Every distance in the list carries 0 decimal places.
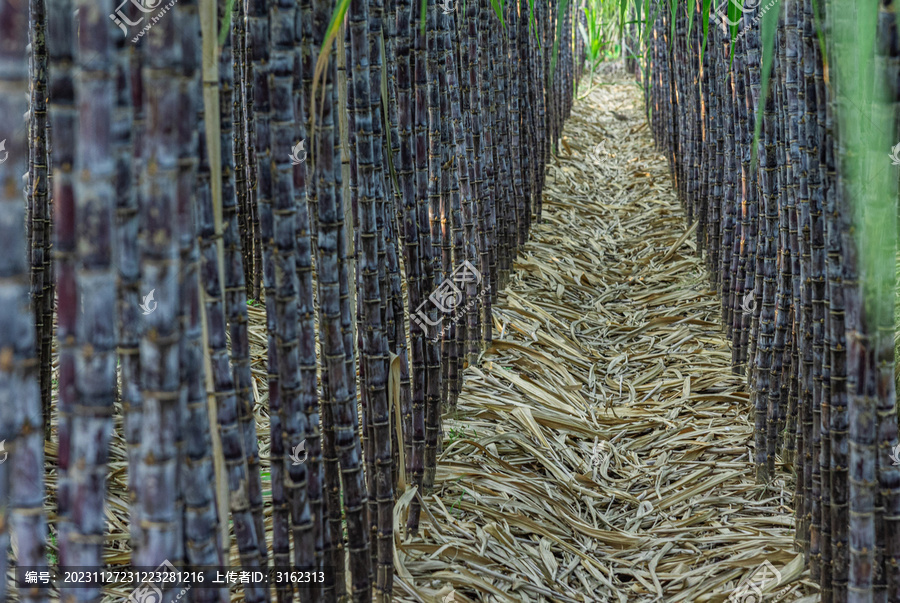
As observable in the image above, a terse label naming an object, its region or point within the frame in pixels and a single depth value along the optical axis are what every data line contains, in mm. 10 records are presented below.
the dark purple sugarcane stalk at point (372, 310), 4388
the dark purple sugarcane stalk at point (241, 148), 7138
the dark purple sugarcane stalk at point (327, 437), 4123
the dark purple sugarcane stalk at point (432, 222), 4933
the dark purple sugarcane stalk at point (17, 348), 3536
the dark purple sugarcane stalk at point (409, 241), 4740
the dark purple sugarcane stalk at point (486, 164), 7011
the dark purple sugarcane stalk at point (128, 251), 3716
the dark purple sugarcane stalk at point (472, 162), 6600
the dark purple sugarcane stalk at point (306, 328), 4053
